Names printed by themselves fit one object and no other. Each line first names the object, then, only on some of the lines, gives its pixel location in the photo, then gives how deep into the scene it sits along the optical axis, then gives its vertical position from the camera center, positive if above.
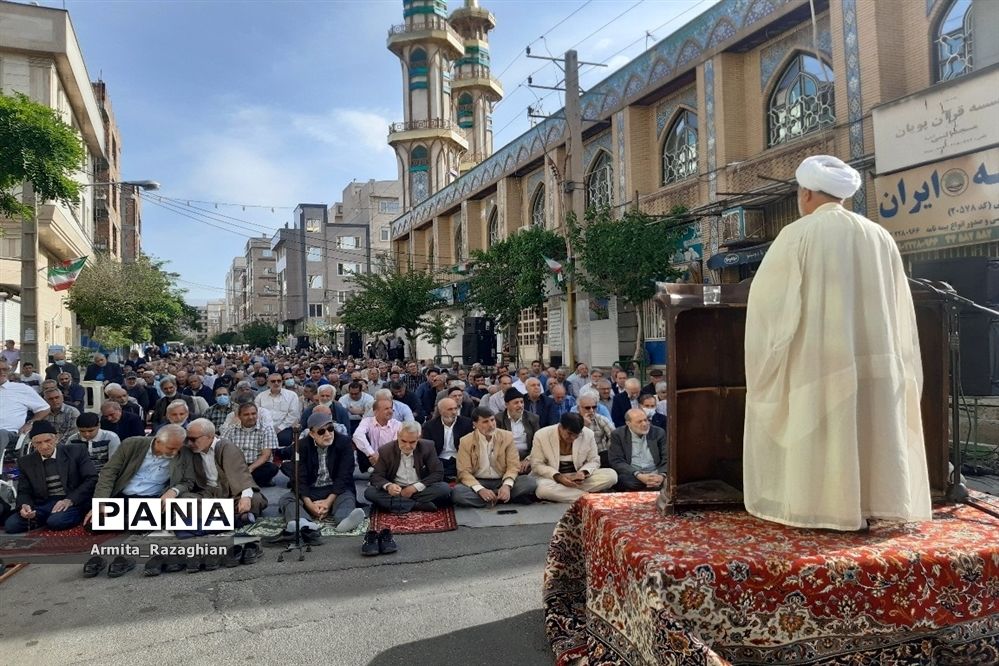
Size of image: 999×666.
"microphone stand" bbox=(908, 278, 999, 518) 3.14 -0.06
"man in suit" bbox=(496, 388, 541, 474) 8.16 -0.84
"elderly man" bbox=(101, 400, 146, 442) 7.93 -0.68
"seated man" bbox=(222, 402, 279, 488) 7.61 -0.90
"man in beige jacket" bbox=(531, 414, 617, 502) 7.02 -1.17
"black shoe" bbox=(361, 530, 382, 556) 5.32 -1.47
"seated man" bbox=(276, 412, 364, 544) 6.34 -1.11
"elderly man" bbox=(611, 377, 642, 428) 9.64 -0.72
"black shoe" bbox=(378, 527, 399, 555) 5.39 -1.48
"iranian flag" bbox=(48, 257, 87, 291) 15.97 +2.11
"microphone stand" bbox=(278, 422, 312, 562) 5.41 -1.44
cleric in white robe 2.64 -0.14
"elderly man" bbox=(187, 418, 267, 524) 6.34 -1.01
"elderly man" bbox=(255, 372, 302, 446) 9.88 -0.64
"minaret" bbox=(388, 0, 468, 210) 35.31 +13.20
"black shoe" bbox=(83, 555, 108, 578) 4.90 -1.45
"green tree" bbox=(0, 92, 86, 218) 8.40 +2.73
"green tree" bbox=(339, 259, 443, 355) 25.50 +2.07
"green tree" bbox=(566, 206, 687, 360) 14.95 +2.13
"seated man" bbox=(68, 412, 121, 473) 6.77 -0.75
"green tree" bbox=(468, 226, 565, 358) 19.30 +2.32
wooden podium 3.12 -0.23
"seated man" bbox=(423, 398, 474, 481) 7.97 -0.88
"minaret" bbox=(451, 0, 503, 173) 41.41 +16.44
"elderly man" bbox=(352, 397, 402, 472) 7.96 -0.87
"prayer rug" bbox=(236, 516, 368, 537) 5.99 -1.51
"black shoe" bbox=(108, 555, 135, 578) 4.87 -1.45
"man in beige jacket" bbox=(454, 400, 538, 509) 7.02 -1.12
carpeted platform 2.42 -0.91
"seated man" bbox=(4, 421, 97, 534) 6.04 -1.09
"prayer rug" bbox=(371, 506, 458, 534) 6.12 -1.53
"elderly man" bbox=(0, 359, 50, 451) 7.96 -0.49
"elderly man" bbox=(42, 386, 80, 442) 8.43 -0.60
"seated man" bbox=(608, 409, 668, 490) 7.51 -1.08
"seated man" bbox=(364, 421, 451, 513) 6.64 -1.20
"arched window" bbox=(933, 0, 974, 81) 10.65 +4.77
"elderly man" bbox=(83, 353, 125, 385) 12.91 -0.15
